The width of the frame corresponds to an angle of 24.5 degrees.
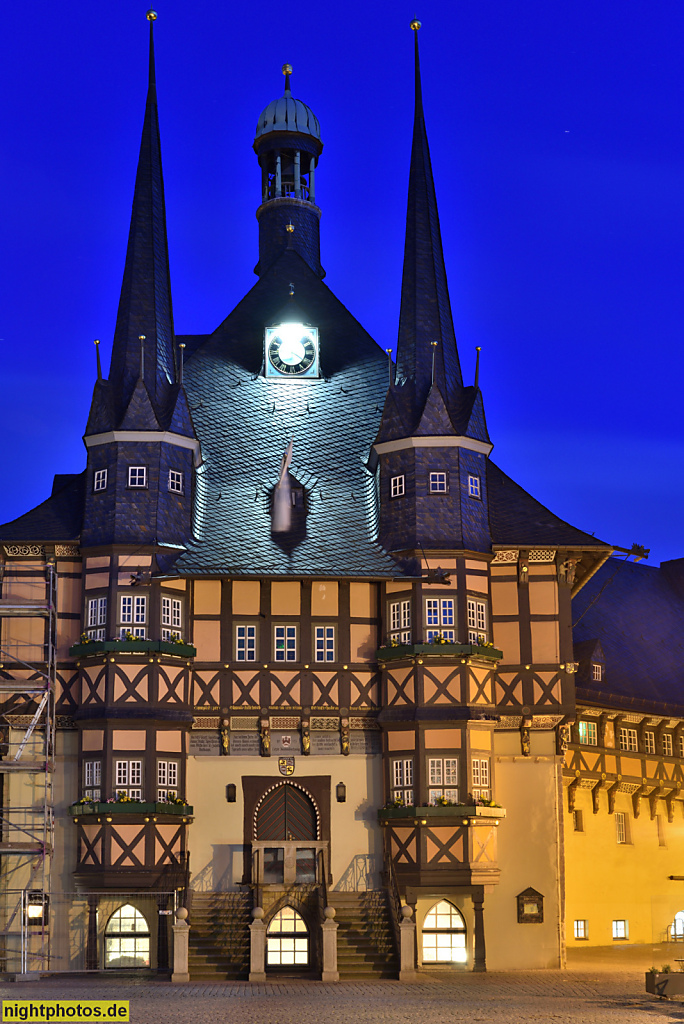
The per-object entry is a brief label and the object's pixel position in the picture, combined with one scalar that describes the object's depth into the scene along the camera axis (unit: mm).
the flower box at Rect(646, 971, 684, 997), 34000
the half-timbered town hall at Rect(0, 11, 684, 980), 41594
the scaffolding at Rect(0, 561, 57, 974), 41812
